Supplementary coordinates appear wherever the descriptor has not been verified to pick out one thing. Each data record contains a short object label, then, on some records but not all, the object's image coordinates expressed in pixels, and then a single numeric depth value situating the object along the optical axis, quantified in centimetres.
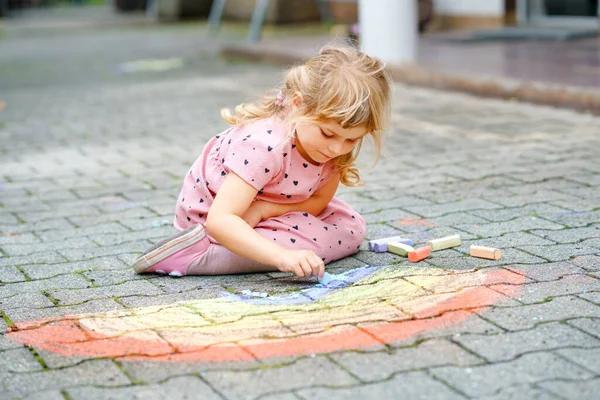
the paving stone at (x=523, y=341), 246
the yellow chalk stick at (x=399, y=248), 346
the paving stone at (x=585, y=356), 236
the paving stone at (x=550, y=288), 289
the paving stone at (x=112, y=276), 333
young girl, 310
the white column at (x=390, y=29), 888
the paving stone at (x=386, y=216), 412
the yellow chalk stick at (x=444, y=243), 351
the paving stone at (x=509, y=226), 375
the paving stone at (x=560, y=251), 333
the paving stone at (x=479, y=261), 327
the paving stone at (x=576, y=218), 381
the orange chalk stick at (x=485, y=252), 332
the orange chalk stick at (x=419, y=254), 338
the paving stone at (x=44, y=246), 382
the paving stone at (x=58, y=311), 293
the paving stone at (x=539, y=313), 267
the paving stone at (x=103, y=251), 370
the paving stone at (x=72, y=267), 347
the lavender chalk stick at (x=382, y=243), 355
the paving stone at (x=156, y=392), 229
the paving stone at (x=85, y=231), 407
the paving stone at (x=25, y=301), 306
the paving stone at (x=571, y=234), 358
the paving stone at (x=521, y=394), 220
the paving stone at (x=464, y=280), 303
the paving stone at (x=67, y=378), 238
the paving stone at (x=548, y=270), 309
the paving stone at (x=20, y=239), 400
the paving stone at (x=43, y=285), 325
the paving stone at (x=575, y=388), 220
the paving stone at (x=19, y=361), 250
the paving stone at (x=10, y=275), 339
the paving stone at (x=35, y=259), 363
